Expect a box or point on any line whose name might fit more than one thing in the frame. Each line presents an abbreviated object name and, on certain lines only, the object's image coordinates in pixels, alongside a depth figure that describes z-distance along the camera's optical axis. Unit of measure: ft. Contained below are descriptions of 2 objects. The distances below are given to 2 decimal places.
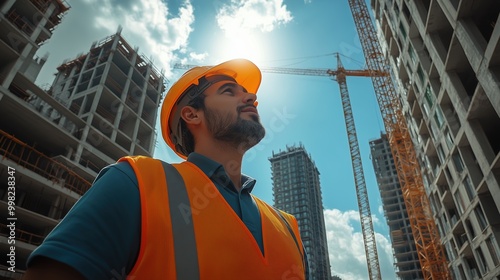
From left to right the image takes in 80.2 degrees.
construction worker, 3.10
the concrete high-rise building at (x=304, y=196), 315.17
